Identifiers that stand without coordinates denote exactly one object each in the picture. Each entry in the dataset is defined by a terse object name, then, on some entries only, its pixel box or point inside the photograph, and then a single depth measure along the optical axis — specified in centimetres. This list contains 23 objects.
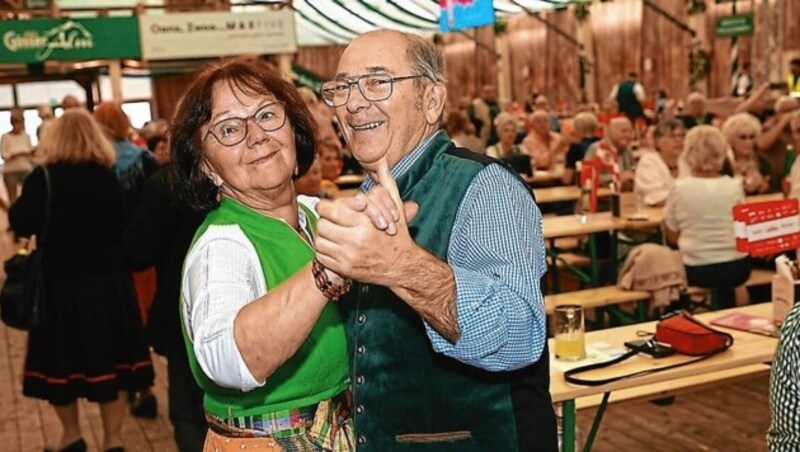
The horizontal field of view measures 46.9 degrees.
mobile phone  260
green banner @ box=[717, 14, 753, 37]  1338
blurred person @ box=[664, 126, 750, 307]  464
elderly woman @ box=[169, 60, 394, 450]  141
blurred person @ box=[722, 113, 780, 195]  614
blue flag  731
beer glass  255
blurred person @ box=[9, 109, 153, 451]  363
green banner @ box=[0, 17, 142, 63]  962
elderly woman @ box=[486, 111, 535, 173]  739
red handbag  258
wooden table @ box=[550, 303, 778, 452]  239
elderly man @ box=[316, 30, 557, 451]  132
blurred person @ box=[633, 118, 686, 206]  584
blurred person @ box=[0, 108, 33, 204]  1038
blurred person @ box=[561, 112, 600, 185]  710
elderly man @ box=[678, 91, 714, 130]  870
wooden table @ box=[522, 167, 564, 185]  756
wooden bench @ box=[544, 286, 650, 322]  448
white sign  968
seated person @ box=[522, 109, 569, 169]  812
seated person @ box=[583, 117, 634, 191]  611
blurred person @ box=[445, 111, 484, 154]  802
